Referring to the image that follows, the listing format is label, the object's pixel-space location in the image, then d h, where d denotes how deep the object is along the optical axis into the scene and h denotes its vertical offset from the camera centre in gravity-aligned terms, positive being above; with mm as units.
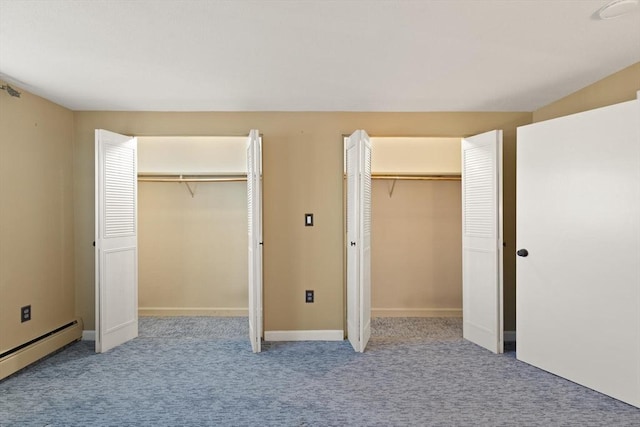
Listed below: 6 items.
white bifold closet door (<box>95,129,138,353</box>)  3561 -243
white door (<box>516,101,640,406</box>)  2646 -271
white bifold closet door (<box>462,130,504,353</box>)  3566 -264
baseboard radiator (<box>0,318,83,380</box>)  3031 -1131
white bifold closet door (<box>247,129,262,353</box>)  3482 -256
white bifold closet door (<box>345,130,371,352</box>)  3504 -218
